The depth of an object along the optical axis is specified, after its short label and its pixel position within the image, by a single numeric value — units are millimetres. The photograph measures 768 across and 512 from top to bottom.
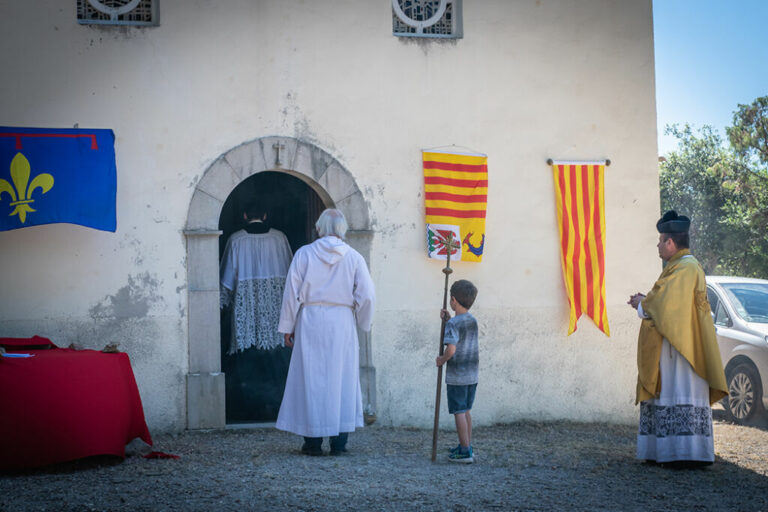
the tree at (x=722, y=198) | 22766
